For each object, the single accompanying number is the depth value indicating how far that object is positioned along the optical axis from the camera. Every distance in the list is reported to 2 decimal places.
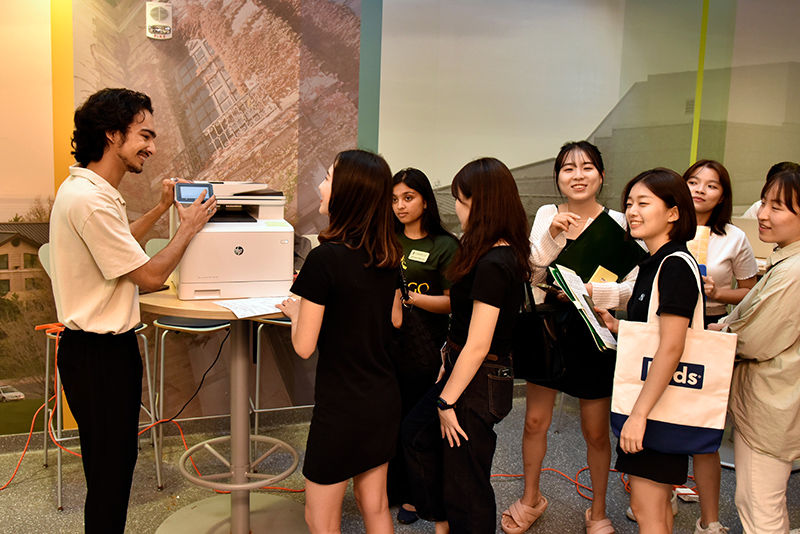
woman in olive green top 2.58
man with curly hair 1.81
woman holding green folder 2.33
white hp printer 2.14
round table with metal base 2.04
